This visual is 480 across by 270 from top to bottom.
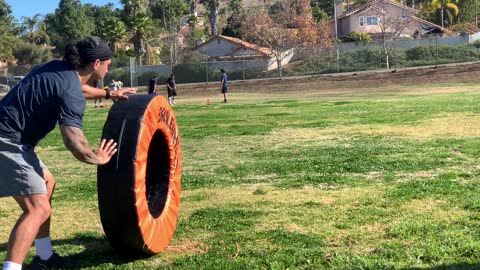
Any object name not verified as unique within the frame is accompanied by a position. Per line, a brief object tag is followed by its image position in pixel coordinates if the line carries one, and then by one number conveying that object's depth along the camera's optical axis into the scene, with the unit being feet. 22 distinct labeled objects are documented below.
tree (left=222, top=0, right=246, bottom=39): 259.60
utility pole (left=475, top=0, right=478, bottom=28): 274.57
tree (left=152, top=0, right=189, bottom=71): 268.41
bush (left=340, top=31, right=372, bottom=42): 237.25
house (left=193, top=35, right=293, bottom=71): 185.78
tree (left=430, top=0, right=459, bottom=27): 257.75
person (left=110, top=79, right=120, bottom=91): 115.44
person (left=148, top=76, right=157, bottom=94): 106.16
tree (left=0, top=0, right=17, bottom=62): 260.83
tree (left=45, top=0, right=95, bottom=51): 294.87
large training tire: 16.87
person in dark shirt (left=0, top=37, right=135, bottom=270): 15.76
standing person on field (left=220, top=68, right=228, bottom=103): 111.15
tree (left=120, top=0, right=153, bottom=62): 236.02
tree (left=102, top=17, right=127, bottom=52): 244.63
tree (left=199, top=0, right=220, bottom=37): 281.95
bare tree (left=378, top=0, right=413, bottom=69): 176.04
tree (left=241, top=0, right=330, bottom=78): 199.21
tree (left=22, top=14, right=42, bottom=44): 321.11
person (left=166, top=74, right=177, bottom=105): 110.11
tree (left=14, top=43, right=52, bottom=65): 269.44
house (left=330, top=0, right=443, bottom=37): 248.93
